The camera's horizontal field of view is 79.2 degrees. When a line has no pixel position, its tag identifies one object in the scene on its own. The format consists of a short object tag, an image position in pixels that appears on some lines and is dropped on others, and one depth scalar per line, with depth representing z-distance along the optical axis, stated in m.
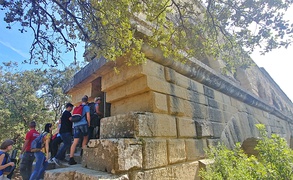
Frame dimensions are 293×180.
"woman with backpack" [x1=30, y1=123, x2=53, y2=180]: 3.56
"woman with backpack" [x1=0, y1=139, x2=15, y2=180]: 3.66
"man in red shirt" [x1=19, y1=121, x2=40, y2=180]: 3.96
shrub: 1.80
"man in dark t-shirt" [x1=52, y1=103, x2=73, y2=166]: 3.73
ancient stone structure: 2.04
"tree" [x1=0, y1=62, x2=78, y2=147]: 12.62
